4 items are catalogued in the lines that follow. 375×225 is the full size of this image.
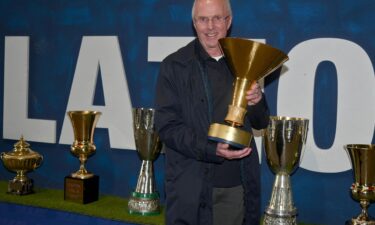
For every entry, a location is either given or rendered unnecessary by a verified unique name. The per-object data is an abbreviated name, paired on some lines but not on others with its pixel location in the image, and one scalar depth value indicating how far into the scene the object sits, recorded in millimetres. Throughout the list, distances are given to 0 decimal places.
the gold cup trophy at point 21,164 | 3045
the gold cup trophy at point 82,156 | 2879
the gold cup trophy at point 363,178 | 2211
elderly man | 1792
